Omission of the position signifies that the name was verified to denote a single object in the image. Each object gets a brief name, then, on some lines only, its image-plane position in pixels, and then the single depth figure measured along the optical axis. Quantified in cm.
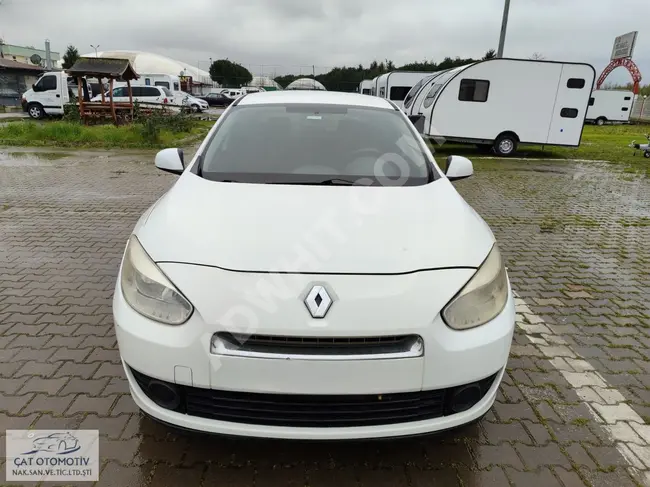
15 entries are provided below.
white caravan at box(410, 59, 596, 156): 1325
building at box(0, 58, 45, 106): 3344
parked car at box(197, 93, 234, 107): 4212
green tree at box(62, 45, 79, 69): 5938
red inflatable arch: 4012
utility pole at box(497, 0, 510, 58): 1564
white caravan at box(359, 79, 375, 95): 2916
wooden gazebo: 1677
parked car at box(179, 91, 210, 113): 2976
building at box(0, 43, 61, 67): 6440
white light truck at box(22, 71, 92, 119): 2117
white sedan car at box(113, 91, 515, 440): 173
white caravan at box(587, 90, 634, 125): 3491
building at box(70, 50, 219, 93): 6912
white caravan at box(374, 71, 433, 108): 2116
